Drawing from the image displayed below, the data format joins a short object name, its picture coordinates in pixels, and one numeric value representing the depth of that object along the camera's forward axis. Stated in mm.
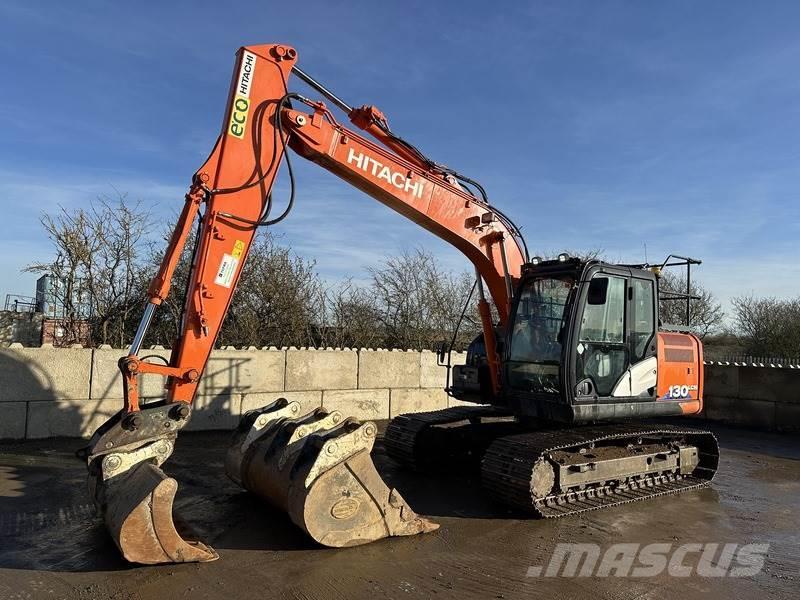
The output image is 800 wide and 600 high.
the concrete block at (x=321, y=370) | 10257
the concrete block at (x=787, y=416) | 11711
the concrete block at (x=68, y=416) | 8094
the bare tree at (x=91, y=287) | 12391
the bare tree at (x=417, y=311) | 17055
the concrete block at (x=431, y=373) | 11820
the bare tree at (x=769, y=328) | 26125
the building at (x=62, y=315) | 12141
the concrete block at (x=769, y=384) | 11758
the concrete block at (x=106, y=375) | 8516
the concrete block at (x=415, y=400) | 11406
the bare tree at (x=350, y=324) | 15562
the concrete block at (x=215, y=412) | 9398
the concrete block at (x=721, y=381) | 12602
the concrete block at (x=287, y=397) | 9812
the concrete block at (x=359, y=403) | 10625
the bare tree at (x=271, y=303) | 14609
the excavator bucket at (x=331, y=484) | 4387
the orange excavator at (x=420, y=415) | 4473
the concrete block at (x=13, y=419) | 7910
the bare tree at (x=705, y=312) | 27230
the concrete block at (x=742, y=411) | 12094
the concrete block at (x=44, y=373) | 7961
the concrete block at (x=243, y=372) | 9523
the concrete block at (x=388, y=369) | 11047
